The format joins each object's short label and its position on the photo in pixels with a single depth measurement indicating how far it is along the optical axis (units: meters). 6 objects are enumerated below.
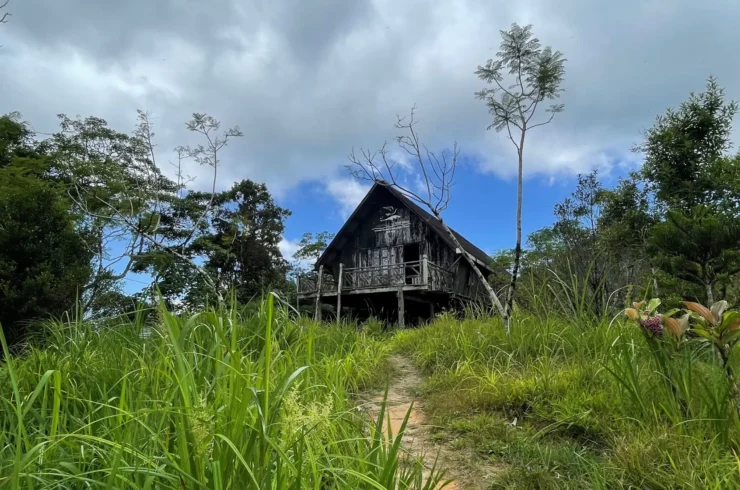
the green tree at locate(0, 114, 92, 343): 7.69
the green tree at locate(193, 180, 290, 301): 20.16
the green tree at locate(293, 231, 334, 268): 28.00
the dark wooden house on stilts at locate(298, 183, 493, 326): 15.55
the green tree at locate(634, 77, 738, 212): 9.72
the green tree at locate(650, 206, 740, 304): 5.86
